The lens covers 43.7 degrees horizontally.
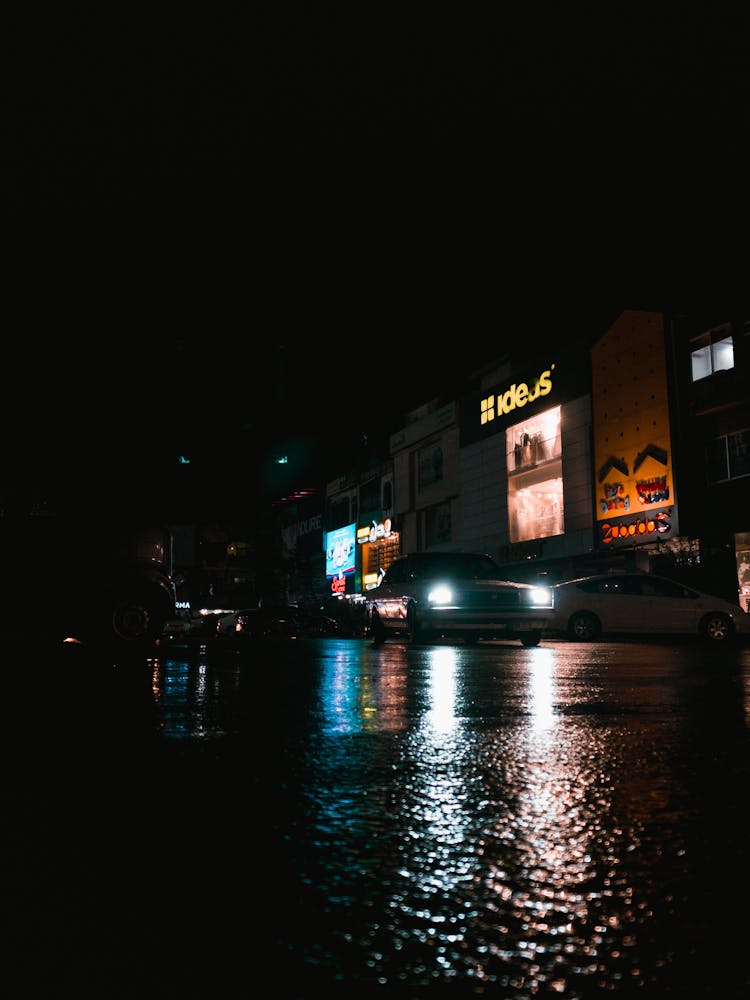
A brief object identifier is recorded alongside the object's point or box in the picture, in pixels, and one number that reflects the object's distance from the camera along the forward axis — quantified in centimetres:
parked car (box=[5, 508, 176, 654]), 1307
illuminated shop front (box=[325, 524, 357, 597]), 7481
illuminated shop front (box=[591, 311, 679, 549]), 3450
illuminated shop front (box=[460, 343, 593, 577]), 4106
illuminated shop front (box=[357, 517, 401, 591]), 6569
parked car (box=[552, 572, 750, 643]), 2070
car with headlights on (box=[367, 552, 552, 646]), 1555
